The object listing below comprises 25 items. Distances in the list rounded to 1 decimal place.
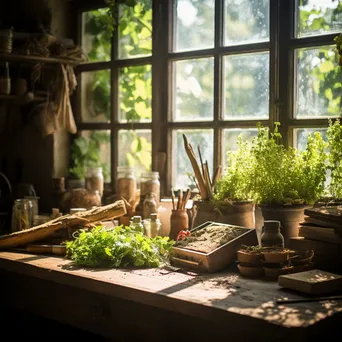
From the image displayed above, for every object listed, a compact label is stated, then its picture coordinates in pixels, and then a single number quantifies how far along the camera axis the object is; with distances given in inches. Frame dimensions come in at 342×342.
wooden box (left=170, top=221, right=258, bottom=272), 116.6
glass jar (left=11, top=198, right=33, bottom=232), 155.4
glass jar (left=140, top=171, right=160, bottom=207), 158.6
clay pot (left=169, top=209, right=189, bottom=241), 143.8
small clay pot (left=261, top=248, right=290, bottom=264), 110.0
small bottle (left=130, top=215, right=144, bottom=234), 139.2
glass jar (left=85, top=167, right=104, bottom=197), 173.6
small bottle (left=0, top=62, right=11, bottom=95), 174.4
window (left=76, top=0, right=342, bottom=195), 140.1
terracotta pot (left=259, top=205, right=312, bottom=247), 121.8
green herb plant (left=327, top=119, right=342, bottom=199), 119.9
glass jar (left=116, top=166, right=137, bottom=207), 165.2
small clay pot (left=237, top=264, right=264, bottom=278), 112.2
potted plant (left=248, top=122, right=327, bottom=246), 122.6
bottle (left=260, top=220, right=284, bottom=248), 115.0
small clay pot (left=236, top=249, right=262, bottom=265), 111.9
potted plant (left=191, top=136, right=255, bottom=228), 130.9
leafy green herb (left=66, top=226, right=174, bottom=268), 123.2
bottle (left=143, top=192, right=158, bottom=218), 152.9
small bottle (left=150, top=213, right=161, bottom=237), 143.6
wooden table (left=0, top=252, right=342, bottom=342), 89.3
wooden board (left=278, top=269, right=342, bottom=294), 99.0
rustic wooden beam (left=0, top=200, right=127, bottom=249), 142.0
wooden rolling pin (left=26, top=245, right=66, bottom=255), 137.0
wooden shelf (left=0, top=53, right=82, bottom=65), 169.9
